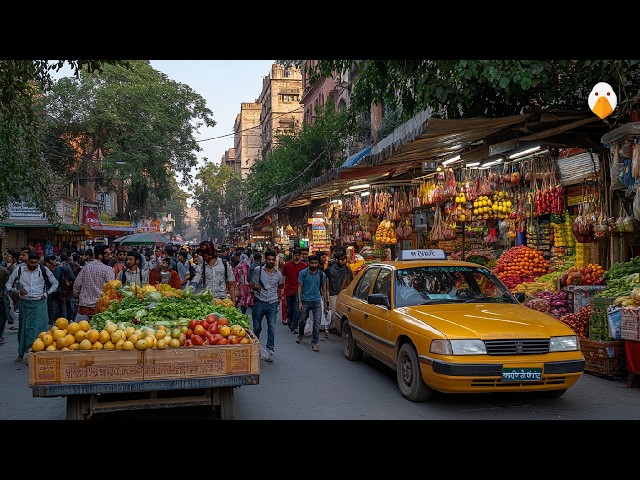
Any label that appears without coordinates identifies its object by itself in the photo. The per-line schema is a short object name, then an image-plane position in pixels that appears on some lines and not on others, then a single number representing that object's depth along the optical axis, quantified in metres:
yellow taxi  6.10
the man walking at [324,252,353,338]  12.60
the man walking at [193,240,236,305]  10.66
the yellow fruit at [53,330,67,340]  5.49
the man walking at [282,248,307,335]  12.21
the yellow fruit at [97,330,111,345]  5.57
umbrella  26.80
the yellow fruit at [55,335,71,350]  5.43
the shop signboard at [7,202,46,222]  25.14
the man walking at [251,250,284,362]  9.86
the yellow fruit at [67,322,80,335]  5.64
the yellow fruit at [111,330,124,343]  5.53
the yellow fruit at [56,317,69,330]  5.77
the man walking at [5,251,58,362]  9.80
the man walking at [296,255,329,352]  10.91
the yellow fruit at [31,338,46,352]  5.34
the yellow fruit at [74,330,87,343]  5.55
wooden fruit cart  5.26
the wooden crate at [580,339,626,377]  8.05
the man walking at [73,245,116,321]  10.30
